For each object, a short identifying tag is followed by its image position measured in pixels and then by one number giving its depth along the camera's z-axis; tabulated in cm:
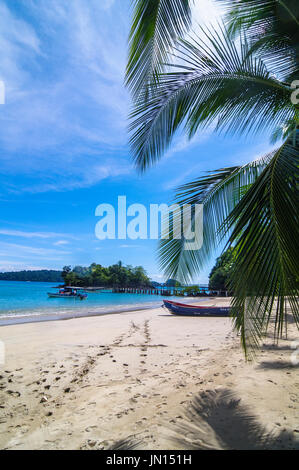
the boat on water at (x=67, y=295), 4677
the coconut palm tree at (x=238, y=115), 215
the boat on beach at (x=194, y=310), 1446
